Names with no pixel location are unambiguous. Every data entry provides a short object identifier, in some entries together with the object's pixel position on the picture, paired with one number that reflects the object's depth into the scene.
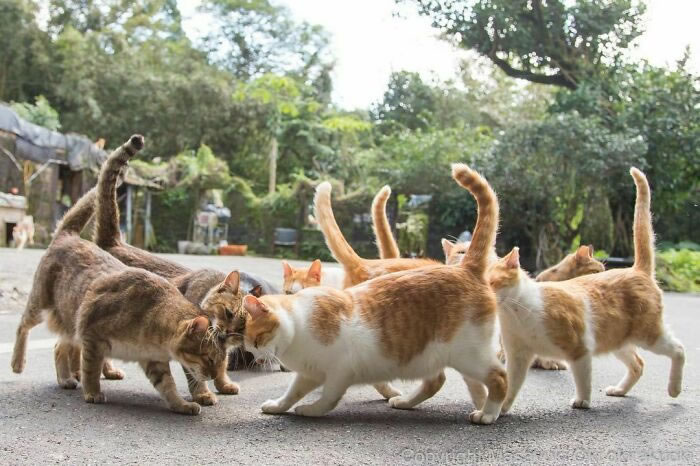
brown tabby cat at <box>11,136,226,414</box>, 2.69
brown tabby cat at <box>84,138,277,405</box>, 2.77
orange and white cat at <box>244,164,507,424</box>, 2.59
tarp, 14.66
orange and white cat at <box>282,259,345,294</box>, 4.03
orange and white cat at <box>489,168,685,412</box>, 2.97
